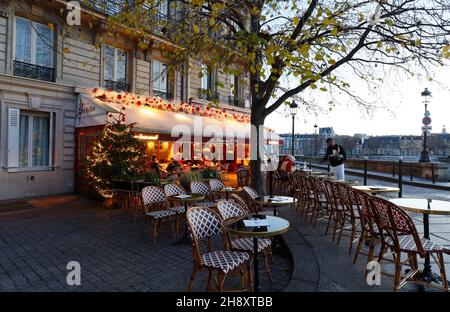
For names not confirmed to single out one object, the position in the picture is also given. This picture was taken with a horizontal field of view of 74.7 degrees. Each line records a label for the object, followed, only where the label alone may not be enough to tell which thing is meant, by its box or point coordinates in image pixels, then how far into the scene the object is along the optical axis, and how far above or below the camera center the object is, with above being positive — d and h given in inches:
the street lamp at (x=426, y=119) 570.6 +79.4
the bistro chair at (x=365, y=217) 144.3 -31.6
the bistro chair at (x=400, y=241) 118.6 -36.3
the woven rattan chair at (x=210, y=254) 120.1 -44.6
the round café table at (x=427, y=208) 131.0 -22.8
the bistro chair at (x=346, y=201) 182.1 -29.6
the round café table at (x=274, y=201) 185.5 -30.0
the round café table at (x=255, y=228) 119.6 -31.5
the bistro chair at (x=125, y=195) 297.7 -45.7
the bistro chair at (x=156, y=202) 216.4 -41.4
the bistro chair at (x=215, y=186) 290.4 -32.0
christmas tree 322.0 -6.8
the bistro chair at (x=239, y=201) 169.9 -27.8
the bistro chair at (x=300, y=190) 279.7 -35.0
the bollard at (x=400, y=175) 358.3 -21.9
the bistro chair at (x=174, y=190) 239.7 -32.3
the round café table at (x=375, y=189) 212.6 -23.7
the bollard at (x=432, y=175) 522.9 -31.1
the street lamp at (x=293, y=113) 506.5 +84.9
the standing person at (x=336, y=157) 359.2 -0.7
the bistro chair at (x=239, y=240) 140.0 -44.0
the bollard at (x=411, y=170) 579.1 -25.4
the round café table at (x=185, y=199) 213.6 -33.9
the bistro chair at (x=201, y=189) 275.7 -33.7
